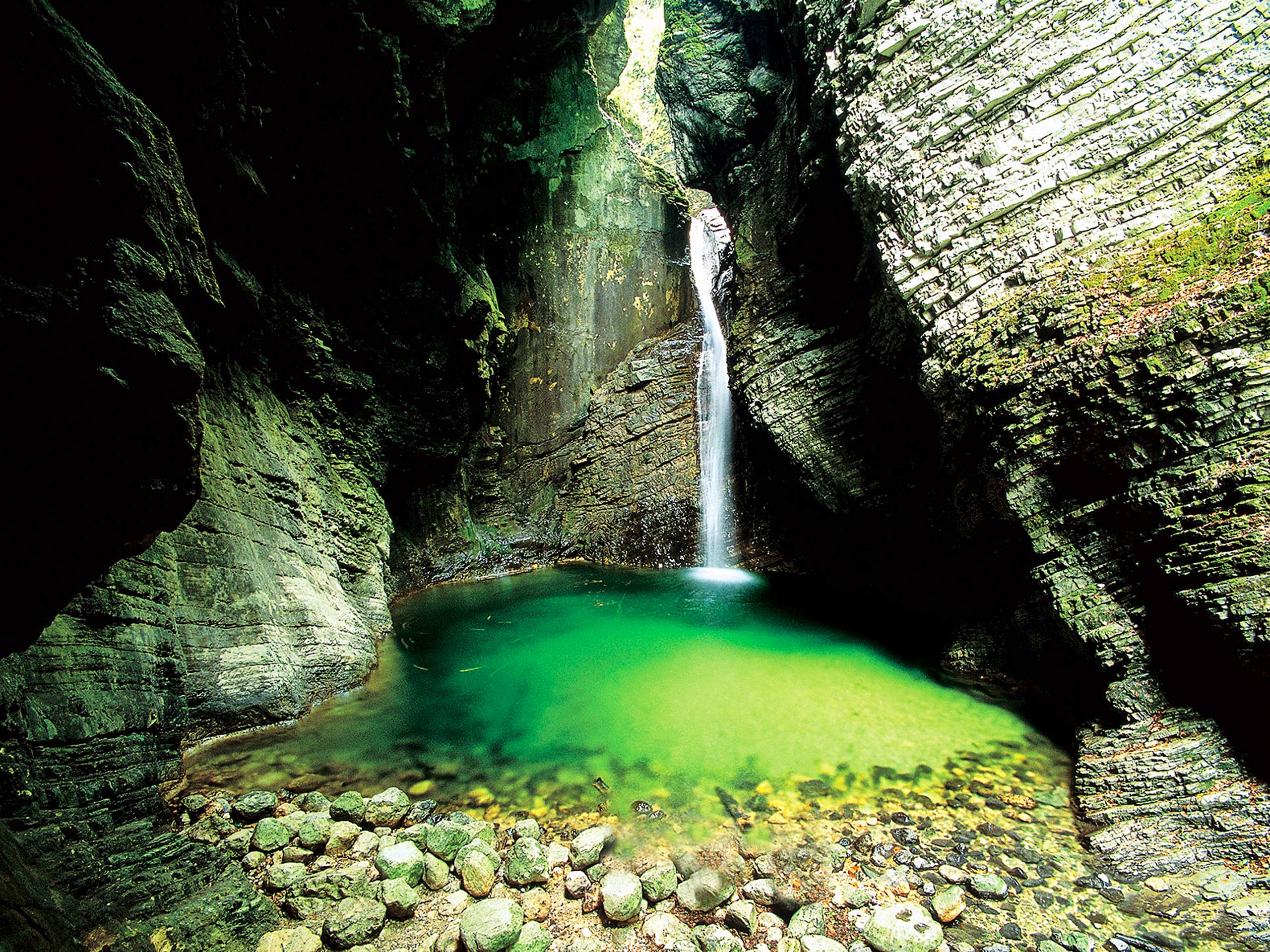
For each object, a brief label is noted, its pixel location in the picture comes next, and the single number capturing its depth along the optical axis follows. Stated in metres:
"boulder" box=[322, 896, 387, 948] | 2.05
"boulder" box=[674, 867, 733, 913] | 2.33
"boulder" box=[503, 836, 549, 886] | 2.44
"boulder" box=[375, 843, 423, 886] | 2.35
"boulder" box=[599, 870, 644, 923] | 2.25
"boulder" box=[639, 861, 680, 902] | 2.37
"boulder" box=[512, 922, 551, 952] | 2.07
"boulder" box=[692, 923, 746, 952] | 2.11
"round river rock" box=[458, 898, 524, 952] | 2.05
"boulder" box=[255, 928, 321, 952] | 1.95
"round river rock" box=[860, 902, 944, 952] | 2.12
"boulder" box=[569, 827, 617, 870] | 2.57
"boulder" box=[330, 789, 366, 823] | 2.85
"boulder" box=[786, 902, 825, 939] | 2.19
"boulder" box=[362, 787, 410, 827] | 2.87
